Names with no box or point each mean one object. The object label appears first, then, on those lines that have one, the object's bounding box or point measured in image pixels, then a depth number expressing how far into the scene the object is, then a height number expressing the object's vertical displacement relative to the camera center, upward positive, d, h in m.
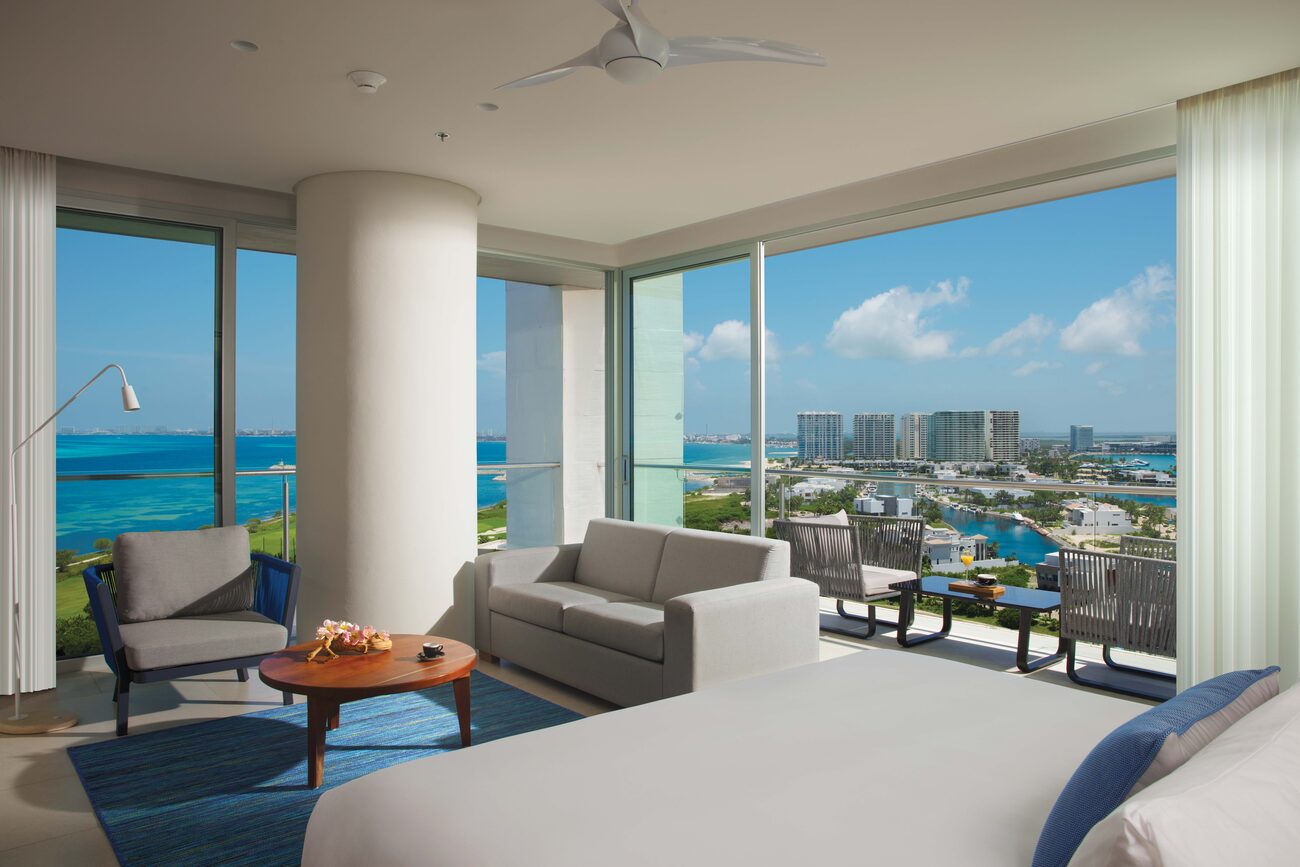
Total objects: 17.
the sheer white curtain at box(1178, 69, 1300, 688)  3.50 +0.21
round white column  4.93 +0.19
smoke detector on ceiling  3.48 +1.45
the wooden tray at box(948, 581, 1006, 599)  5.24 -1.00
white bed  1.60 -0.78
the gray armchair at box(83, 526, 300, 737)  3.80 -0.87
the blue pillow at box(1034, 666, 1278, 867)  1.41 -0.60
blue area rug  2.82 -1.34
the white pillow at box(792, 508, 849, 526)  6.12 -0.64
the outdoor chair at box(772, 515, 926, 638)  5.55 -0.85
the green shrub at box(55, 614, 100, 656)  4.76 -1.14
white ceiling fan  2.49 +1.14
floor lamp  3.84 -1.31
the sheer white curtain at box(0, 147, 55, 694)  4.38 +0.32
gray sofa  3.82 -0.91
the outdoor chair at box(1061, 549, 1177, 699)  4.10 -0.88
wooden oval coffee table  3.25 -0.97
